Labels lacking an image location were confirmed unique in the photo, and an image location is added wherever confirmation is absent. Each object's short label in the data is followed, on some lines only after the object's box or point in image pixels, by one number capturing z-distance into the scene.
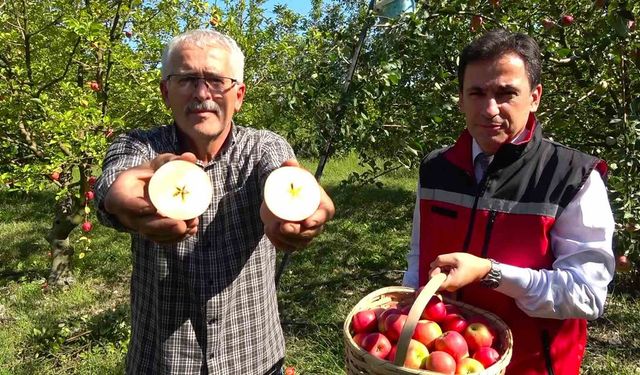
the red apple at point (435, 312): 1.33
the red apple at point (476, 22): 2.62
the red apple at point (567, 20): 2.47
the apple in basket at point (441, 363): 1.15
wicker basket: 1.09
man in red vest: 1.27
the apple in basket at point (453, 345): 1.20
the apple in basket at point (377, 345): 1.19
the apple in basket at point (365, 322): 1.33
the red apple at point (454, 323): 1.29
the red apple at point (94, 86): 3.87
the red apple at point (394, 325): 1.25
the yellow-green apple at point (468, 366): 1.17
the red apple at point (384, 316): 1.29
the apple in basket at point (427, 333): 1.26
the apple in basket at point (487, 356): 1.20
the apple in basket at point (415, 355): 1.20
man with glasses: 1.34
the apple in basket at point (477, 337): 1.24
